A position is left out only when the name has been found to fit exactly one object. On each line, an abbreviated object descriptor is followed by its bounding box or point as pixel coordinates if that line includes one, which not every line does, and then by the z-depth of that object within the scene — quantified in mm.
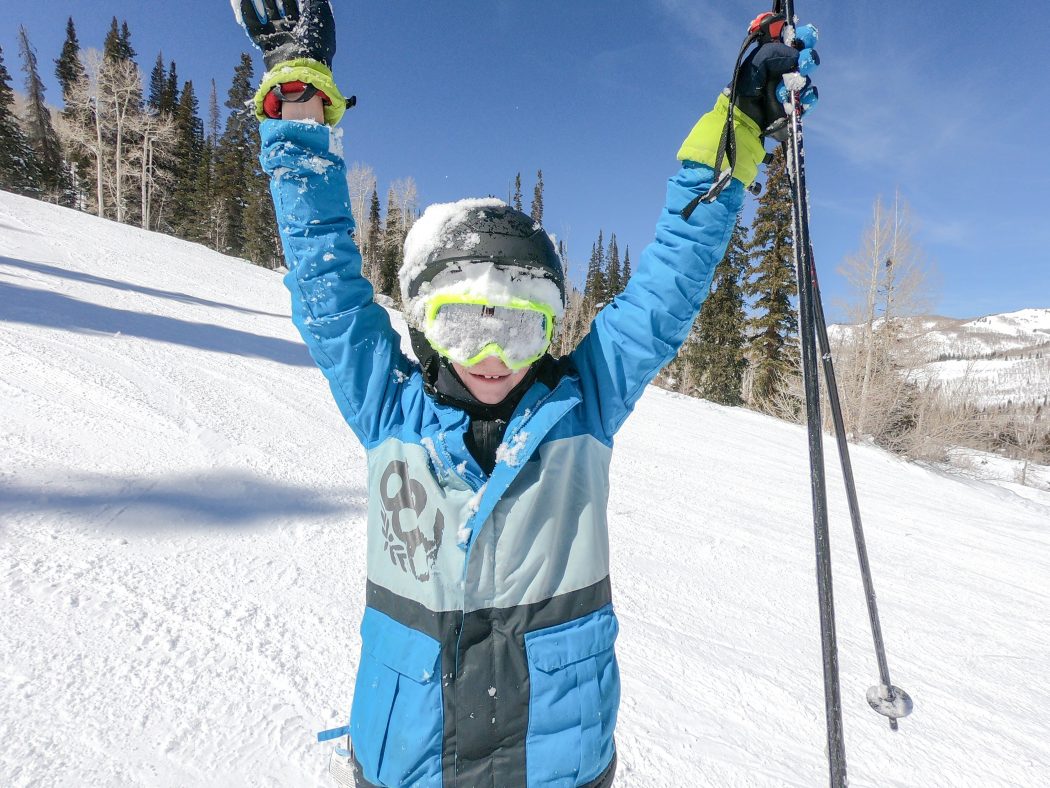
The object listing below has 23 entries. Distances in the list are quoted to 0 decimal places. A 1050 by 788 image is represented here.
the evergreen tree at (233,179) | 34844
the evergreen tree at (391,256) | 39219
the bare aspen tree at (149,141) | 27953
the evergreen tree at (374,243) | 43106
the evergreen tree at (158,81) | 41625
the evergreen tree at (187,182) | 36031
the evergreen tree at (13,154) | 28469
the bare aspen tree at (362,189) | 38938
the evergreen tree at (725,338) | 24562
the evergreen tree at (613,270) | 45750
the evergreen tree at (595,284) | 43284
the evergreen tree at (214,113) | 43438
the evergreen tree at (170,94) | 38875
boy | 1151
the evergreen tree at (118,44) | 36125
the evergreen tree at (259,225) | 34219
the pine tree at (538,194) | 53500
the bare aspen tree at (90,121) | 26484
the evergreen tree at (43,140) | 32656
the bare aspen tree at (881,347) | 16500
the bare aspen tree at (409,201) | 45719
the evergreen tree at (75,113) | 28000
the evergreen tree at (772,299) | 20406
